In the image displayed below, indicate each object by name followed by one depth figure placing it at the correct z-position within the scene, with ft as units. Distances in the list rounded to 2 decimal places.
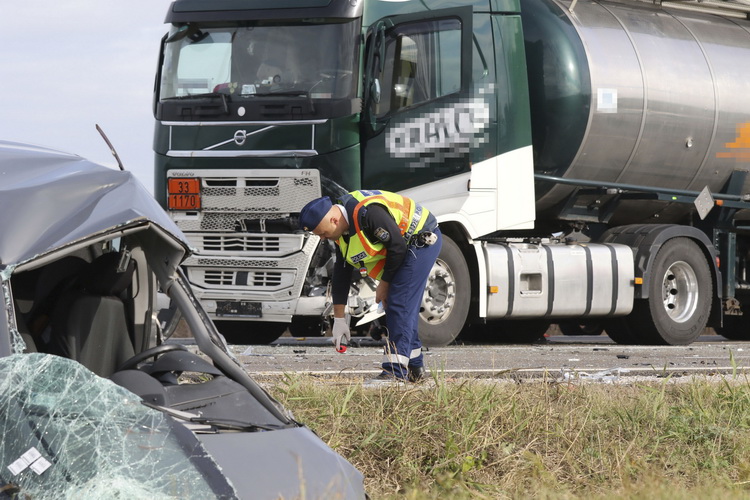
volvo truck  71.82
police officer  47.32
